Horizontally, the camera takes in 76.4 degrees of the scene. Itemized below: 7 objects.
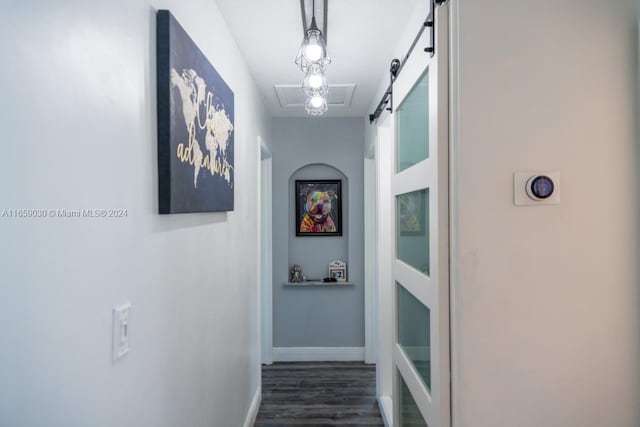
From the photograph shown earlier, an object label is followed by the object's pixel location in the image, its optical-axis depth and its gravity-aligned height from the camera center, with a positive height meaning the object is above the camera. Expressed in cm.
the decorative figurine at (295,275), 392 -52
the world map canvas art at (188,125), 118 +33
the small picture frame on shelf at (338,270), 395 -48
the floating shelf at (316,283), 385 -59
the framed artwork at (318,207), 394 +13
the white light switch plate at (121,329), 94 -26
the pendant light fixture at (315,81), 193 +69
